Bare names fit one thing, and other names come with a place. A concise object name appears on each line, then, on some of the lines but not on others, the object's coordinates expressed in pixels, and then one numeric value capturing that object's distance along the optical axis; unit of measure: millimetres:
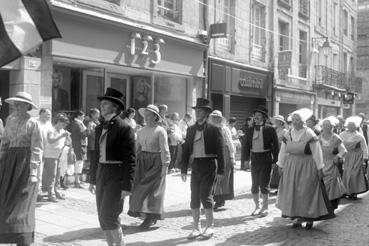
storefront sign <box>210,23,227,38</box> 15188
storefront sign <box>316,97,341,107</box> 25375
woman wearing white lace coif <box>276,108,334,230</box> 6883
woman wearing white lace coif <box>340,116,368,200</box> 9790
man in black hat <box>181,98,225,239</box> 6289
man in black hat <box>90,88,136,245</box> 4949
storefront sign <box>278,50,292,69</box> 19531
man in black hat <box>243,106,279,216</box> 7945
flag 3141
